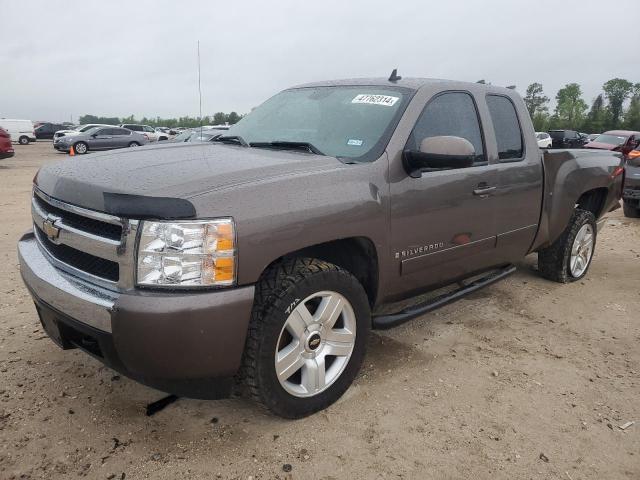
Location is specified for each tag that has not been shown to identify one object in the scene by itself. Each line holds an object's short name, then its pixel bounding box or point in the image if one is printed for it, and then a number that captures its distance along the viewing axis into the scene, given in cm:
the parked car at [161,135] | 3490
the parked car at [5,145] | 1550
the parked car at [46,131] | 4175
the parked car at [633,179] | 886
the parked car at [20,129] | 3266
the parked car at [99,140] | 2509
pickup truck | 215
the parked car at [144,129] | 3519
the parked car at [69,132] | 3033
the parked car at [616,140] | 1420
